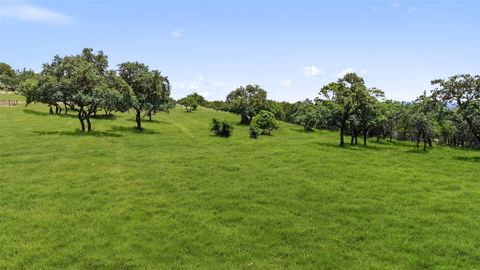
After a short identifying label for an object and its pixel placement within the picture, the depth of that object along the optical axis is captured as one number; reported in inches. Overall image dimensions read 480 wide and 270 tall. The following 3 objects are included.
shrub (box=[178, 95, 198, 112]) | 5278.1
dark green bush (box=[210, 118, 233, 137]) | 2566.4
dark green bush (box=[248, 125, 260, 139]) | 2630.7
